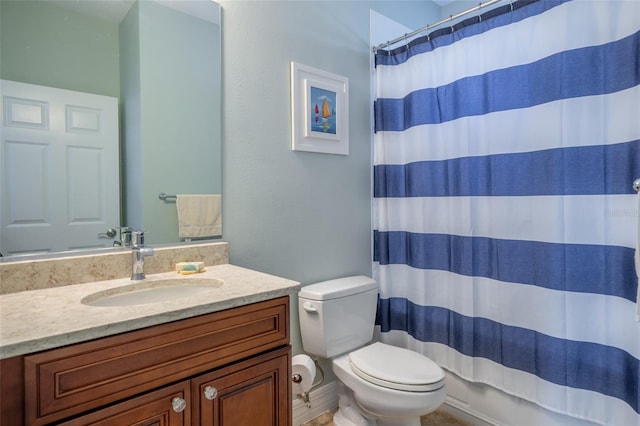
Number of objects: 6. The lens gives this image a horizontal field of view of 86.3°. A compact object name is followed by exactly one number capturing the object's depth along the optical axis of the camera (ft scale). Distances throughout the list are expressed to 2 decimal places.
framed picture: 5.75
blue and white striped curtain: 4.24
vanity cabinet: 2.37
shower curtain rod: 5.20
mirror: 3.58
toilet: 4.61
